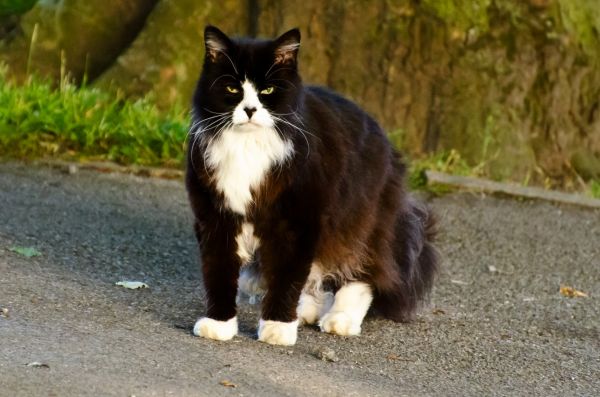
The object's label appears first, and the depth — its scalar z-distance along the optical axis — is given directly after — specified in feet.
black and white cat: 33.24
